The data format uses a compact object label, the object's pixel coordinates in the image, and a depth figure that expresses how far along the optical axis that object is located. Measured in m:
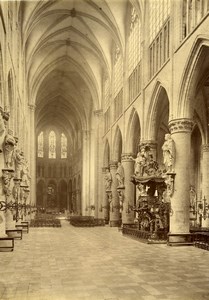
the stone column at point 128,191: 25.92
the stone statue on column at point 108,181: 31.48
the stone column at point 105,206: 34.84
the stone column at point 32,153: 38.94
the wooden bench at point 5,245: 13.48
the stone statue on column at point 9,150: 13.16
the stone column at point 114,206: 30.39
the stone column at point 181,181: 16.34
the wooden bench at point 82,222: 29.55
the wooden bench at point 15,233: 17.70
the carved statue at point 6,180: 13.25
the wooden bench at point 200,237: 16.46
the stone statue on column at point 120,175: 26.30
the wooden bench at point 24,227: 21.58
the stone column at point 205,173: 25.11
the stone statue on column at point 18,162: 19.54
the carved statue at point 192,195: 28.20
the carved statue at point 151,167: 19.45
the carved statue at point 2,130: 12.23
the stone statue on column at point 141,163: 20.53
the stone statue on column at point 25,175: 22.80
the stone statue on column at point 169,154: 16.55
